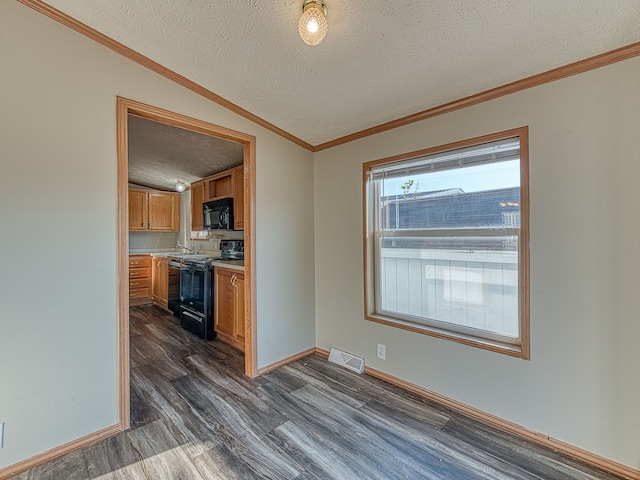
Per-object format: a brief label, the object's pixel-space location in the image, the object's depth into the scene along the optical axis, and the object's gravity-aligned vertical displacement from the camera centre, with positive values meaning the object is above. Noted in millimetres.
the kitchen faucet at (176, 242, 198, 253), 5541 -175
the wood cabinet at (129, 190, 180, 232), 5438 +573
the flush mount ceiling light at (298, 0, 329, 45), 1325 +1006
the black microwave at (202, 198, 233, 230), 4031 +363
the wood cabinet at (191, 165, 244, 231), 3887 +719
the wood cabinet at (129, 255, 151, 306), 5297 -753
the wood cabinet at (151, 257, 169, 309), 4904 -755
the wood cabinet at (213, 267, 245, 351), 3162 -773
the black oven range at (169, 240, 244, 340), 3557 -686
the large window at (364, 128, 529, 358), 1950 -34
